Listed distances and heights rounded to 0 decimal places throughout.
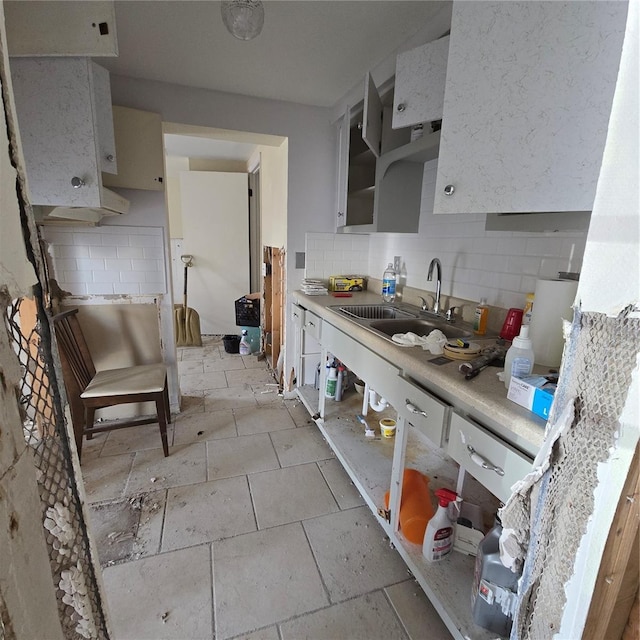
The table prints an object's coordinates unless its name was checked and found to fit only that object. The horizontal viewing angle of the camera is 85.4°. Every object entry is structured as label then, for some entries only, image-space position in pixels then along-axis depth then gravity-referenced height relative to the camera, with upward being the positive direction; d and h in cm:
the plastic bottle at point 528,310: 132 -24
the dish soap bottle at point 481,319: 170 -35
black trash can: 415 -125
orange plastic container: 148 -116
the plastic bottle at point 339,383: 265 -107
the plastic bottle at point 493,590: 108 -106
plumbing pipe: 216 -99
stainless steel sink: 179 -43
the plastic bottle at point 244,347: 417 -129
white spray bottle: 136 -111
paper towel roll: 114 -22
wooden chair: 212 -95
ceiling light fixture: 126 +80
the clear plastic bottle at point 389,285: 245 -29
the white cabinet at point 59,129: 130 +39
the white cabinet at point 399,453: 123 -122
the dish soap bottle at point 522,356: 99 -31
